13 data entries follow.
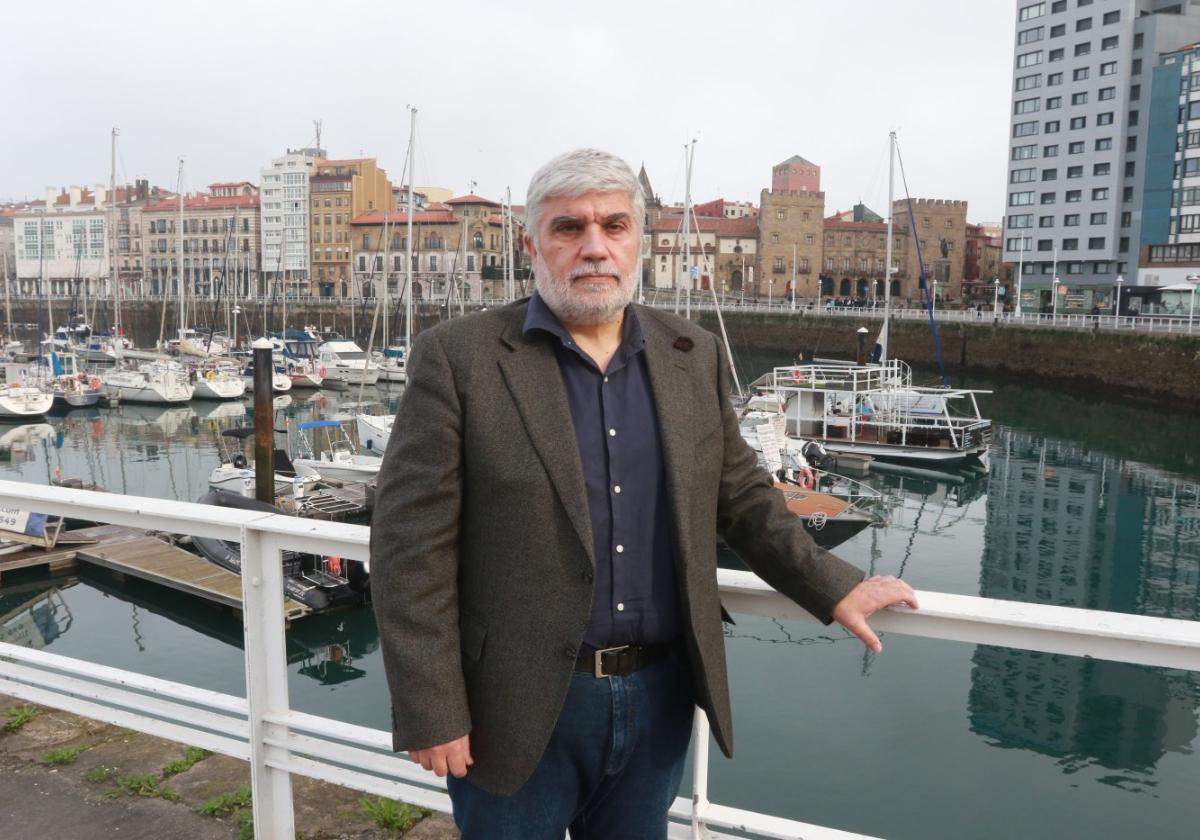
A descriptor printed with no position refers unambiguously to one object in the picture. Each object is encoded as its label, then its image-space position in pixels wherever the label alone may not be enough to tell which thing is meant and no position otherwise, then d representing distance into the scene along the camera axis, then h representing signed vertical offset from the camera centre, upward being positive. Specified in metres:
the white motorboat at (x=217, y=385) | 38.28 -3.30
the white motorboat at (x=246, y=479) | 19.23 -3.61
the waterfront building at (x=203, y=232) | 90.44 +6.32
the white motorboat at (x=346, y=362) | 43.31 -2.77
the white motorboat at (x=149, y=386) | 36.81 -3.27
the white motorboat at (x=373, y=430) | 26.39 -3.40
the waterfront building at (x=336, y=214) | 88.25 +8.01
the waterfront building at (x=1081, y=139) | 55.78 +10.83
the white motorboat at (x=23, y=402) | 32.56 -3.55
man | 1.65 -0.42
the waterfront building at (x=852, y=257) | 83.75 +5.01
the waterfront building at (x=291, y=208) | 89.25 +8.67
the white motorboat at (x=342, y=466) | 21.98 -3.70
